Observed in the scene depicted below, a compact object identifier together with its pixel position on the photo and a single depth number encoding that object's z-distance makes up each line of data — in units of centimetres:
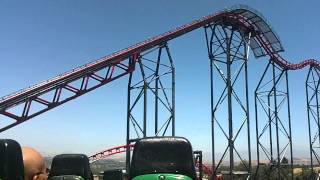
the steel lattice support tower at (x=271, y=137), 2338
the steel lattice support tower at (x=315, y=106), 2720
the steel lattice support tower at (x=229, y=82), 1903
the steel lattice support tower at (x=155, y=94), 1952
